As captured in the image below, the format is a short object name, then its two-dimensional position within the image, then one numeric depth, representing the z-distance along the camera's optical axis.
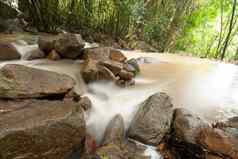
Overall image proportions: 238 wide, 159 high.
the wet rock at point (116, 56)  3.66
